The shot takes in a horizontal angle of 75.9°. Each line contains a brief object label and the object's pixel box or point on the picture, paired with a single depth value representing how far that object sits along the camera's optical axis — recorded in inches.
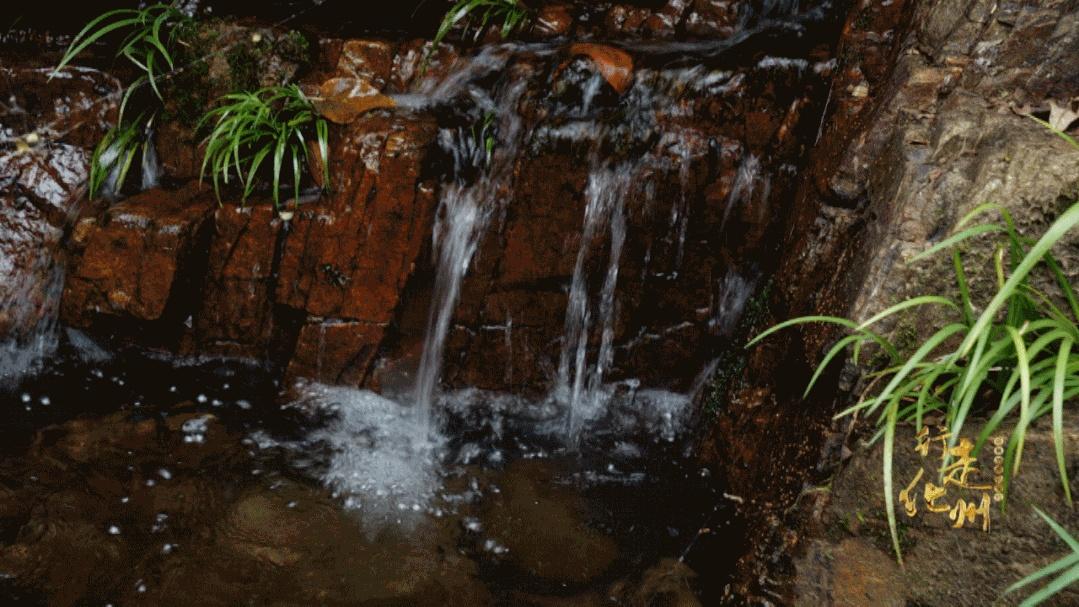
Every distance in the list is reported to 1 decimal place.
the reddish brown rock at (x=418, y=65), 179.2
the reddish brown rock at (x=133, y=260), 154.2
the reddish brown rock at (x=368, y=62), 179.2
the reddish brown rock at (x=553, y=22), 187.0
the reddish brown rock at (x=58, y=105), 172.7
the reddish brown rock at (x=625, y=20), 187.0
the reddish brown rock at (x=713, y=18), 185.0
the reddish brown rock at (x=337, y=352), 158.1
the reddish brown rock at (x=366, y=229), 153.3
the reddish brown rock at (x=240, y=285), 157.5
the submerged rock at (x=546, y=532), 116.3
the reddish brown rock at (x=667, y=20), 186.4
